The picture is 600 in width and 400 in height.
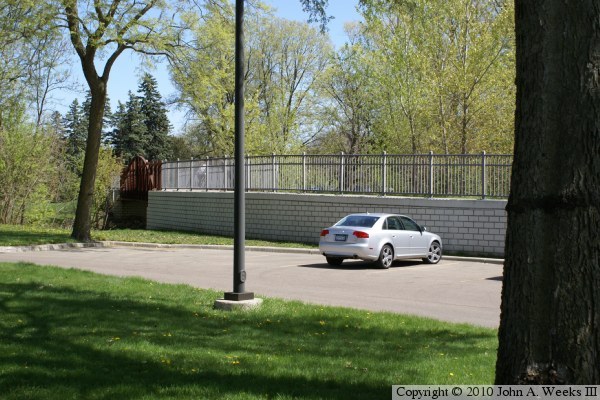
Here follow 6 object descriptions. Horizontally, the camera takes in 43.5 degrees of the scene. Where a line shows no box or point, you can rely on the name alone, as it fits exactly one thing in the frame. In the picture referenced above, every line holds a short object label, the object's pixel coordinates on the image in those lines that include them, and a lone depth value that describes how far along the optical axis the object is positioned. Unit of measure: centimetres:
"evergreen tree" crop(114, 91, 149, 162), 7900
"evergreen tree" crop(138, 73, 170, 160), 8131
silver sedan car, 1892
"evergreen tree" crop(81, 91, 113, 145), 8107
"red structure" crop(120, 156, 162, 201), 4169
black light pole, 1102
